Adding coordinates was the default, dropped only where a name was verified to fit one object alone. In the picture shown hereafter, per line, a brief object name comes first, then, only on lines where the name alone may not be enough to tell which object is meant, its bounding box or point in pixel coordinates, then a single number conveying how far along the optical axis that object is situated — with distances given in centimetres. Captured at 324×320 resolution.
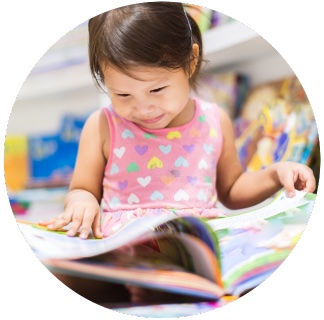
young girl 82
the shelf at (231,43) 96
